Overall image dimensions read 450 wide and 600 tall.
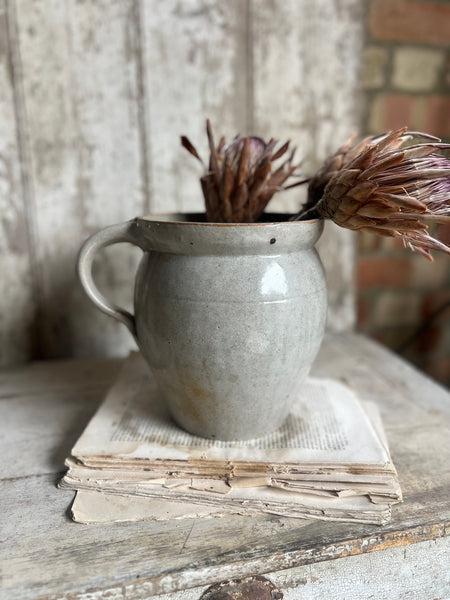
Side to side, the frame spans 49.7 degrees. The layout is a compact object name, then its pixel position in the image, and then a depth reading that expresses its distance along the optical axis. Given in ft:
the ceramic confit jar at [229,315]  1.48
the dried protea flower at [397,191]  1.34
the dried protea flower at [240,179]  1.71
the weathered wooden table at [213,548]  1.22
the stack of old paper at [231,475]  1.42
